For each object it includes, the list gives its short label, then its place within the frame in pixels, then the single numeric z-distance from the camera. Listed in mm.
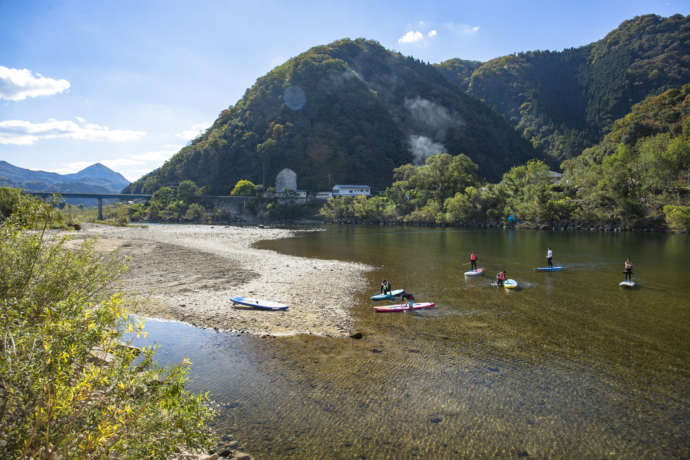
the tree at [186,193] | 159875
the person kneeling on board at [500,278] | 31125
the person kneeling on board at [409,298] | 24047
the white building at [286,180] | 173250
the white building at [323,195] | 159500
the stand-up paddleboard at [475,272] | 34969
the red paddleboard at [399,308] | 23844
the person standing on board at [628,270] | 30669
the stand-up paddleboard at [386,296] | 26594
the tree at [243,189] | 162625
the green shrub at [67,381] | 5586
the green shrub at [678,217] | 67388
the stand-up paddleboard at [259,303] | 23438
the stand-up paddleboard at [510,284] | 30422
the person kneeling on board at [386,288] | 27016
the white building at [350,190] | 157750
